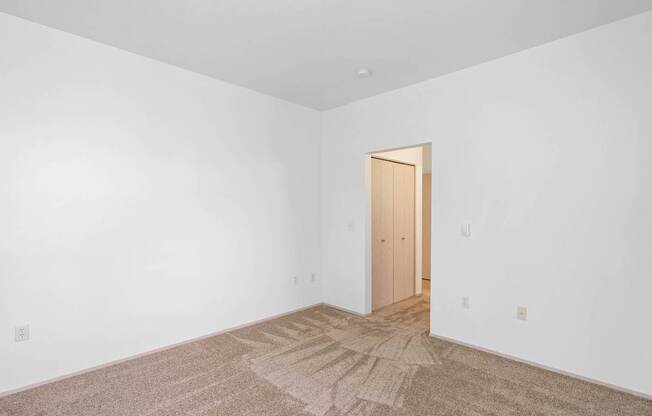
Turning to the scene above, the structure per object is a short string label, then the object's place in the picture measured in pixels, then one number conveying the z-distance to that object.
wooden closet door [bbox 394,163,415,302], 4.77
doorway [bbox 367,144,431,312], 4.36
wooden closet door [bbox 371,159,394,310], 4.36
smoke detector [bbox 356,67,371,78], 3.21
